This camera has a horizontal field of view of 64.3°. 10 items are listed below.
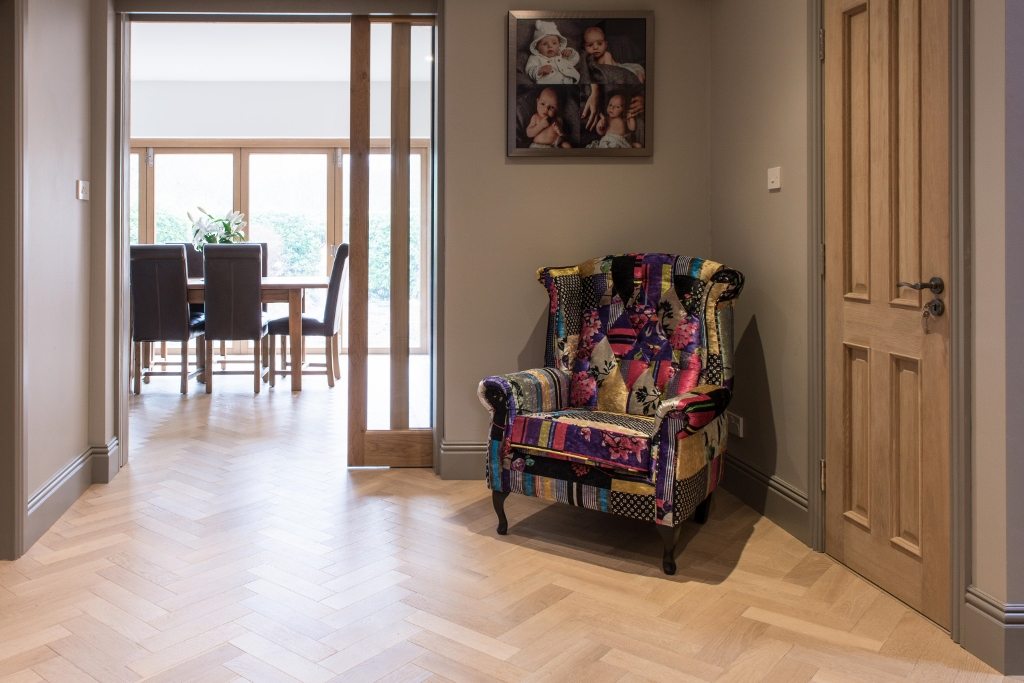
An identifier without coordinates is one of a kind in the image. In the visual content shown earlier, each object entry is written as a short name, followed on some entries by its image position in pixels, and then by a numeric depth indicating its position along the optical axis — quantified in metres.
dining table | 6.14
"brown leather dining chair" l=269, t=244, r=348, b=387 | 6.37
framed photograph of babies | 3.66
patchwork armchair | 2.62
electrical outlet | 3.44
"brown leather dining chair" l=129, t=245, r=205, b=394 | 5.89
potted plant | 6.61
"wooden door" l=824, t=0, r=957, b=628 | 2.18
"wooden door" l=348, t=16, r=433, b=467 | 3.87
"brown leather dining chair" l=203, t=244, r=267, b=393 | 5.89
